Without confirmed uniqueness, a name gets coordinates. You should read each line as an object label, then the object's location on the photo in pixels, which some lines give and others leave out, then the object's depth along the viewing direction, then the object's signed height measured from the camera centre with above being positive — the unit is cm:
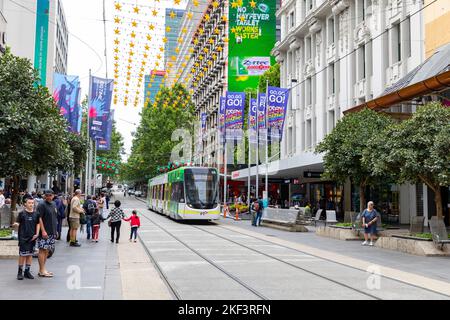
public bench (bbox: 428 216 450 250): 1528 -107
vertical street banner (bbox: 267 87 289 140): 3095 +540
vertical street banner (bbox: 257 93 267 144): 3256 +514
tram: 2941 +4
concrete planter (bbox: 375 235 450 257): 1521 -158
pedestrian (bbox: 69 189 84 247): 1666 -78
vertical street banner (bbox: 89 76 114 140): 3198 +581
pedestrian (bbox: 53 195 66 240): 1711 -52
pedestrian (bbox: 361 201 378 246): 1830 -92
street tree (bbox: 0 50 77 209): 1403 +193
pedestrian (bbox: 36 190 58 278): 1016 -73
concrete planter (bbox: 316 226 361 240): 2066 -157
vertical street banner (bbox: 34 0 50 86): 4538 +1398
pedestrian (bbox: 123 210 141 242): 1850 -101
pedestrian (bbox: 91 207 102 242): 1838 -106
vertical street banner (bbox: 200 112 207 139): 7654 +975
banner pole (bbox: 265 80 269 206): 3103 +505
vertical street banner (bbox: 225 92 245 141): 3550 +599
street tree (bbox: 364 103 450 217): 1479 +144
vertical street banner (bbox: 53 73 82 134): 3382 +675
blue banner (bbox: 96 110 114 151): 3636 +405
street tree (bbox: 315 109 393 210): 2064 +206
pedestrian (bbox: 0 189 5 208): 2154 -29
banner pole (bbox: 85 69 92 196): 3161 +692
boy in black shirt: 988 -80
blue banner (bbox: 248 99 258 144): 3438 +551
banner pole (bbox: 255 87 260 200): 3319 +453
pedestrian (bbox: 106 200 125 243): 1791 -85
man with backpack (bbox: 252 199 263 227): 2882 -91
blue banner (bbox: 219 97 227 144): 3688 +601
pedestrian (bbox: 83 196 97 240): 1909 -59
